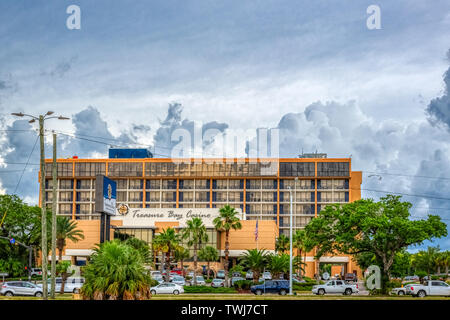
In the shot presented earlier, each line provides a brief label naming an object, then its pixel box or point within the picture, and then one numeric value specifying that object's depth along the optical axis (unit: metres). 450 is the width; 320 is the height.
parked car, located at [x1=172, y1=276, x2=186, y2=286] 76.00
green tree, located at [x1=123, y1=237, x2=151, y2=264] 92.28
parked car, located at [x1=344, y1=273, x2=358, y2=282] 106.90
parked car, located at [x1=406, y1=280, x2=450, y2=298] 52.84
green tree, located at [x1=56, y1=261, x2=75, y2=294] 57.56
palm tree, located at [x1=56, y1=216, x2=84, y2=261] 83.43
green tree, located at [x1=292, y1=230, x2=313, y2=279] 112.12
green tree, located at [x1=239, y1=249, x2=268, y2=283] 75.06
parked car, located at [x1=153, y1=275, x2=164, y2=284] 76.57
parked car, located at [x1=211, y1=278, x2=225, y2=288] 75.15
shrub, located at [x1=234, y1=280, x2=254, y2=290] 70.06
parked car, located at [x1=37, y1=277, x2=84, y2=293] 60.38
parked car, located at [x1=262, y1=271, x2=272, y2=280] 88.87
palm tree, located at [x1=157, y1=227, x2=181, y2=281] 85.56
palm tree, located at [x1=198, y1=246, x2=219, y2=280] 103.38
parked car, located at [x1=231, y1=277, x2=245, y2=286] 73.56
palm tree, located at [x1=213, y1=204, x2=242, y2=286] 92.54
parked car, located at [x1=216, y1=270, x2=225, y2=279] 94.81
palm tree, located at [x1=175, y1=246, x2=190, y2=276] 88.69
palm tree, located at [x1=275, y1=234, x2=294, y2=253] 119.62
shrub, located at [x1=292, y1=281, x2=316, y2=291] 71.19
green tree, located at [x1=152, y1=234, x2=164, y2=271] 85.75
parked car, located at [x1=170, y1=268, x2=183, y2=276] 99.55
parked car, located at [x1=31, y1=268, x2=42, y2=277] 99.53
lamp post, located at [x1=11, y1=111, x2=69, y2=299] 42.72
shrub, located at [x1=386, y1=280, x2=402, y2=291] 57.69
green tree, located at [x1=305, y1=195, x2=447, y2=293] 56.38
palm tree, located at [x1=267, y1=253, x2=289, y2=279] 75.75
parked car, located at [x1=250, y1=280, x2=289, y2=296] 60.48
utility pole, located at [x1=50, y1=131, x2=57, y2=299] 43.16
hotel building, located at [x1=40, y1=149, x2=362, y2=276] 155.88
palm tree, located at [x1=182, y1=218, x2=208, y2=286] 92.56
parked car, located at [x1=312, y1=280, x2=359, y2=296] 58.53
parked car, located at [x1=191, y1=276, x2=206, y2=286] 80.34
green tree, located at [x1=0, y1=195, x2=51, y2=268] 98.31
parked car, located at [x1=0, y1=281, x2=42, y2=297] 52.78
